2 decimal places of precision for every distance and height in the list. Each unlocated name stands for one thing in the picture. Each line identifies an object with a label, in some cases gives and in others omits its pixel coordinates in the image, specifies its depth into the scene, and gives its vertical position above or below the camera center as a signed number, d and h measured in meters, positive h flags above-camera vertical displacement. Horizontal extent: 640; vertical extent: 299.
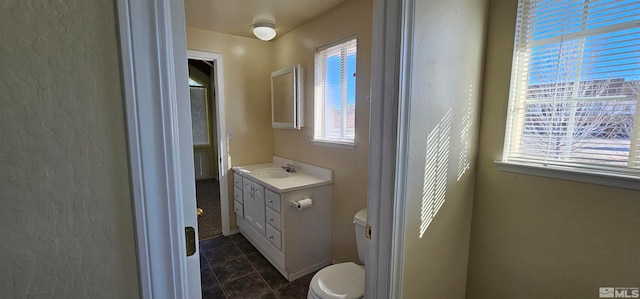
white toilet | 1.51 -0.98
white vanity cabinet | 2.24 -0.91
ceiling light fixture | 2.54 +0.88
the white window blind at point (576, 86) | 1.09 +0.17
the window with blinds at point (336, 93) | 2.25 +0.26
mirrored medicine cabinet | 2.64 +0.25
